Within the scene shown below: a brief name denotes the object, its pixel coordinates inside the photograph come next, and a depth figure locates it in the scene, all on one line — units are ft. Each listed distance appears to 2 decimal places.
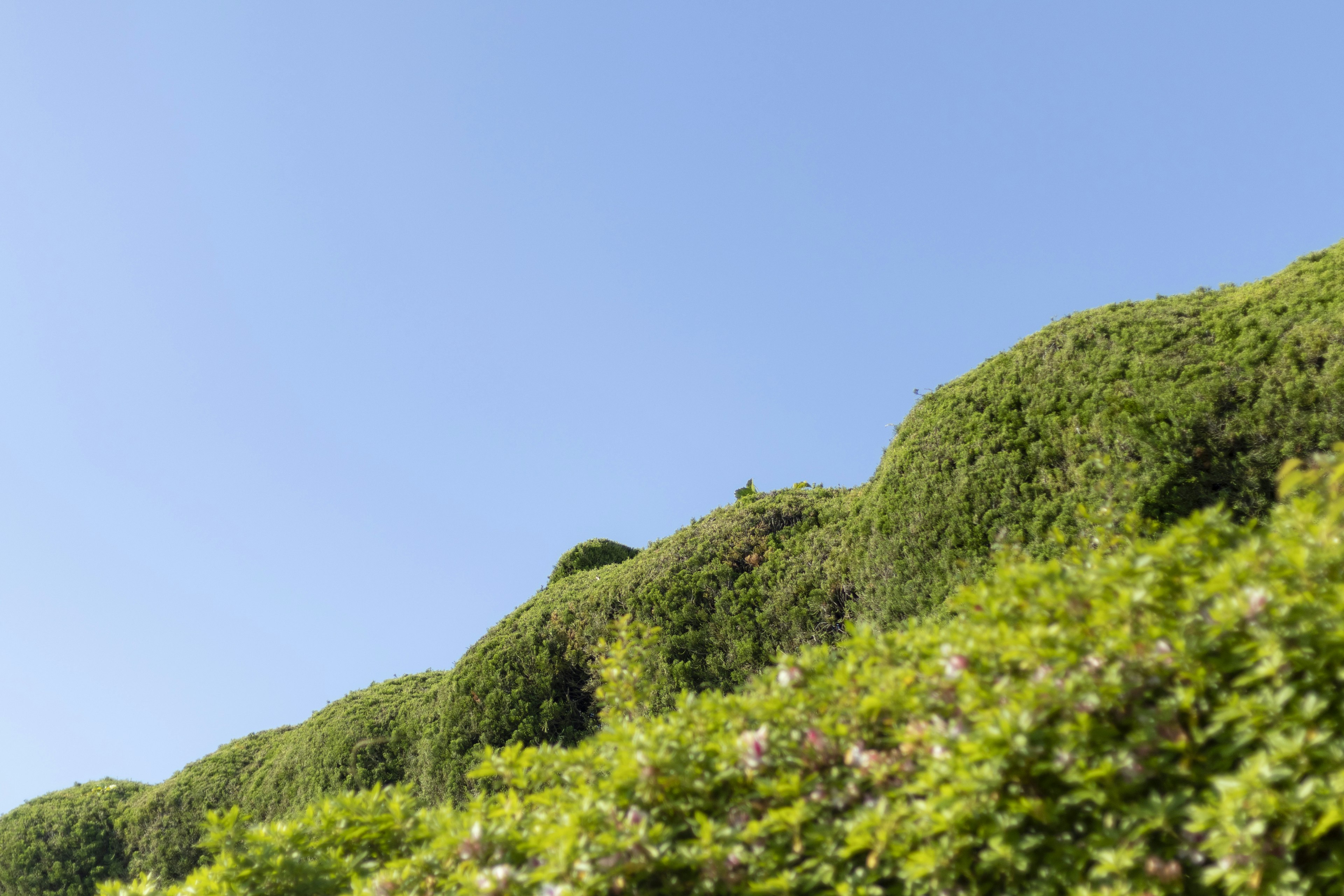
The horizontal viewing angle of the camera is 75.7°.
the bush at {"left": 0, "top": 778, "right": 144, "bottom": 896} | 45.27
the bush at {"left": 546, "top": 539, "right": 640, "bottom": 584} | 44.73
